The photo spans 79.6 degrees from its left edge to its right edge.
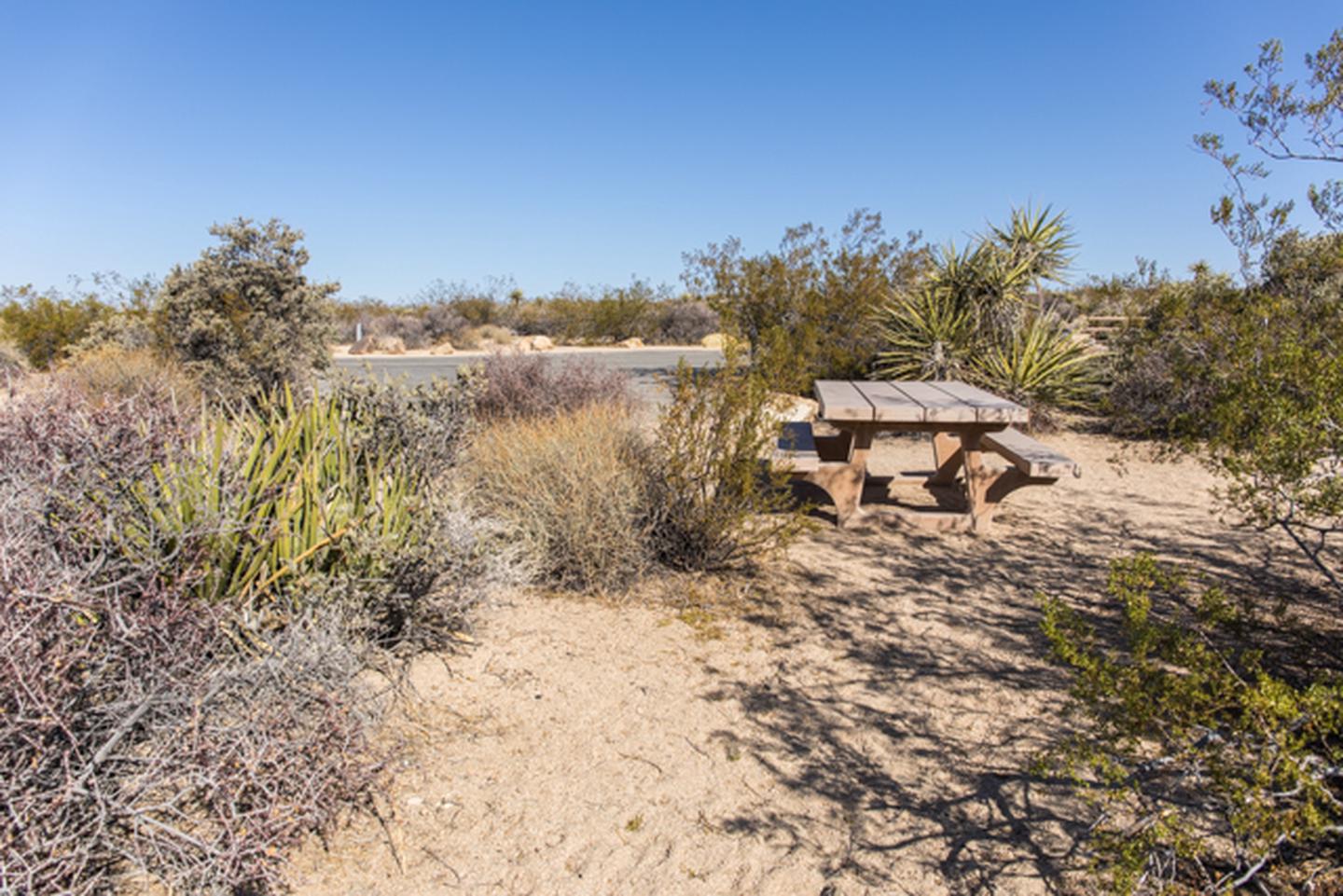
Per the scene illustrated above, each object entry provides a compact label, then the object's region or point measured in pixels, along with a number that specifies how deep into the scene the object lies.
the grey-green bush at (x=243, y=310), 9.17
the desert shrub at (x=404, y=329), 29.50
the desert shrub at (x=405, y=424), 4.41
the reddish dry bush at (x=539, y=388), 8.11
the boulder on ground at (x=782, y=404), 4.60
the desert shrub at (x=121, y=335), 12.79
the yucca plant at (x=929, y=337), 10.49
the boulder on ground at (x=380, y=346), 27.47
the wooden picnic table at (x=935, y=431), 5.33
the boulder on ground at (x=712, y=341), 29.55
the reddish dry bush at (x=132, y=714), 1.90
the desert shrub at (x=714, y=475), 4.53
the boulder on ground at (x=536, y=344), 27.22
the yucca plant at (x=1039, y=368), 10.05
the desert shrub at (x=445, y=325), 30.52
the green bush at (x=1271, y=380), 2.41
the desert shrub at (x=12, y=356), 12.50
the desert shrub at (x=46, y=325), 16.48
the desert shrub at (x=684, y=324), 31.84
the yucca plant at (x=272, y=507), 2.83
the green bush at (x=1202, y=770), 1.78
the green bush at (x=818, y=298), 11.72
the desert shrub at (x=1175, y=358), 4.39
